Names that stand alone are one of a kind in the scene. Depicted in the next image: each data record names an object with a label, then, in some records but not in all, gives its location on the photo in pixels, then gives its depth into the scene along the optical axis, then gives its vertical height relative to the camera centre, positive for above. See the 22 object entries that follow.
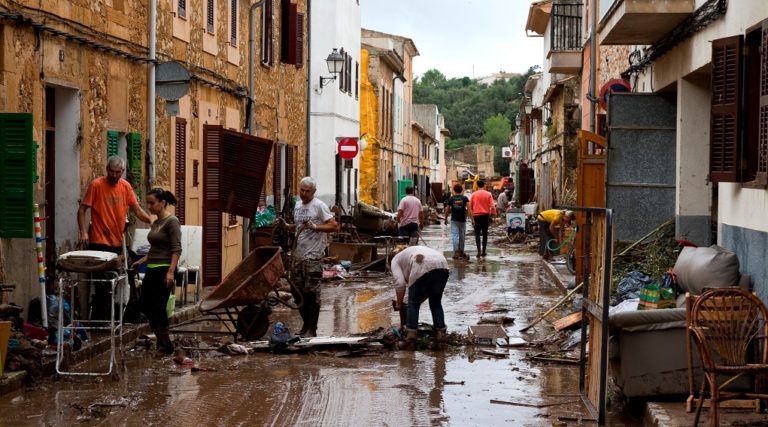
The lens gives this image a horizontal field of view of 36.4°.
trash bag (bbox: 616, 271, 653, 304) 11.59 -0.98
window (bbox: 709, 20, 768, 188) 9.88 +0.73
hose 18.13 -0.77
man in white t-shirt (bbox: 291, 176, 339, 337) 13.80 -0.79
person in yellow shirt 21.50 -0.78
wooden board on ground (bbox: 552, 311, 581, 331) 13.19 -1.52
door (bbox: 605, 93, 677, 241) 15.21 +0.39
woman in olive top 11.87 -0.84
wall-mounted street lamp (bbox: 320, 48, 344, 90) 28.95 +3.08
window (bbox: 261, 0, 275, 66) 24.09 +3.20
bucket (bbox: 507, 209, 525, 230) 34.03 -0.91
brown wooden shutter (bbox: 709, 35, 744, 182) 10.09 +0.72
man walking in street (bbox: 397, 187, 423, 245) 25.58 -0.65
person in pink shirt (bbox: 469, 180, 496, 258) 28.11 -0.57
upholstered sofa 8.91 -1.24
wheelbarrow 12.30 -1.20
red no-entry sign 29.70 +0.97
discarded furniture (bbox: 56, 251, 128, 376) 10.39 -0.81
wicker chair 7.51 -0.95
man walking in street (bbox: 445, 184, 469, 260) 26.53 -0.71
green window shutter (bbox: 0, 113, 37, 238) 11.01 +0.02
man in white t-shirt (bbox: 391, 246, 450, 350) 12.51 -1.01
